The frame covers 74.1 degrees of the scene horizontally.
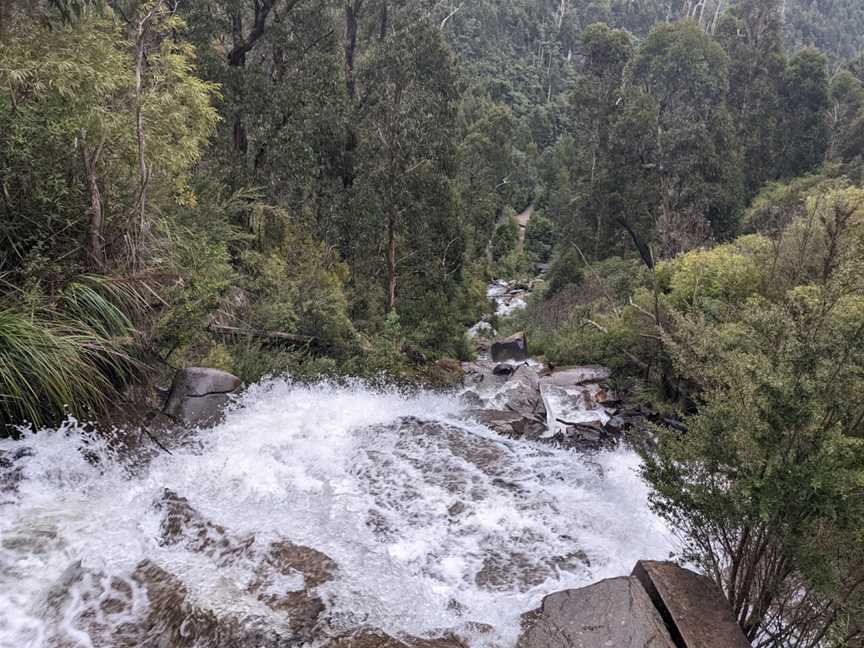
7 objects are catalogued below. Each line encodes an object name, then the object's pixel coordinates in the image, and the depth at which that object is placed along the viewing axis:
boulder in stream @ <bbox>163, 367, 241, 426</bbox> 6.32
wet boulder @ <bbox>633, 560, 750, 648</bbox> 3.53
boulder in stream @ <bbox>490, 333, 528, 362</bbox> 16.72
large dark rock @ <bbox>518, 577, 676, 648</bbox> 3.63
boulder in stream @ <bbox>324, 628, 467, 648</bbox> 3.70
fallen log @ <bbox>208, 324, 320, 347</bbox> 9.13
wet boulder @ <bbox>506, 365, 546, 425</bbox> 9.83
